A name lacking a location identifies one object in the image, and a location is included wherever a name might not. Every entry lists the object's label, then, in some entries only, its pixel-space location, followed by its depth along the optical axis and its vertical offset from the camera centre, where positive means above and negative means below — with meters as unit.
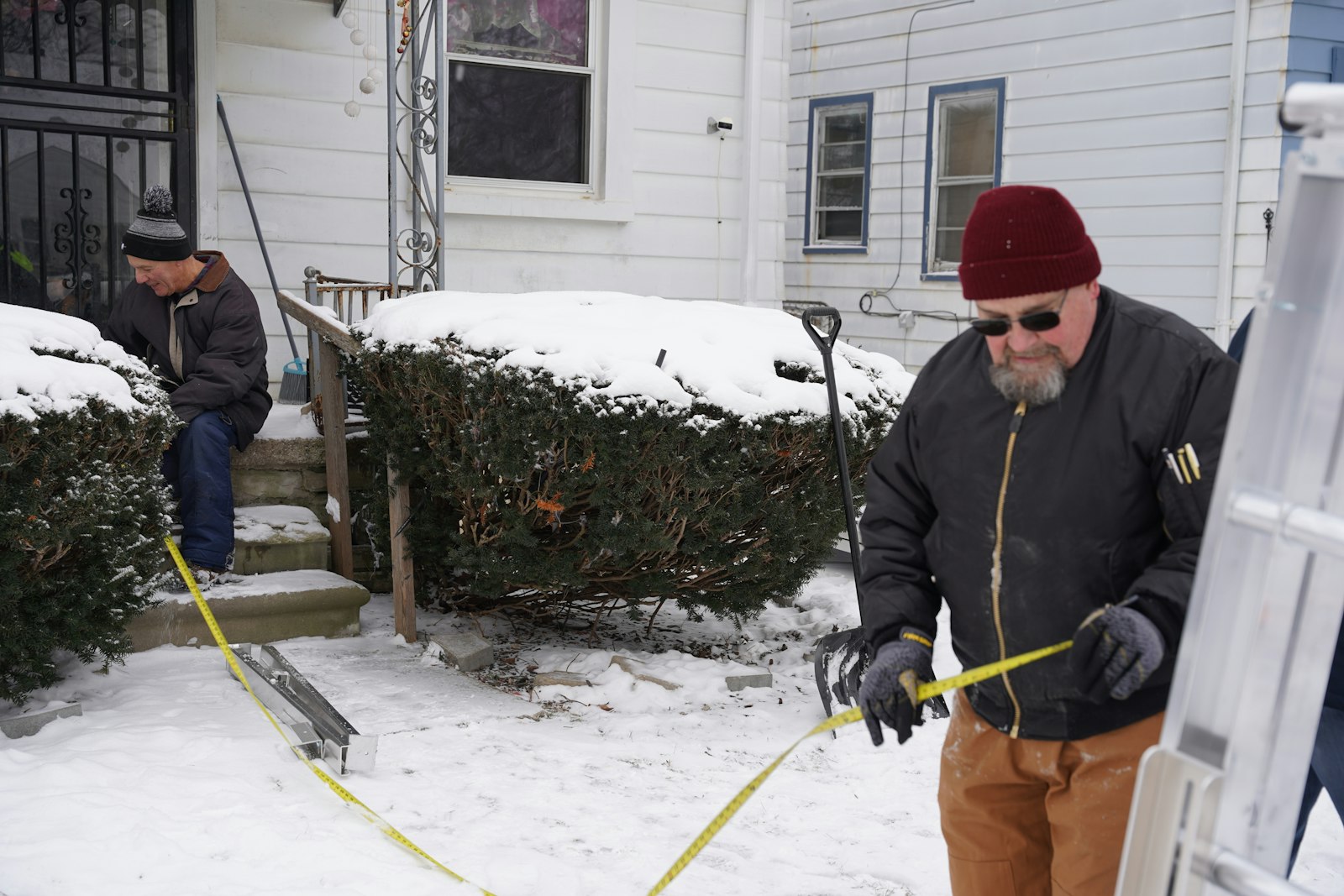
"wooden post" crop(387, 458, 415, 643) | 5.39 -1.26
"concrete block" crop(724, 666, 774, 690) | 5.09 -1.60
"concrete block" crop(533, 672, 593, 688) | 4.99 -1.59
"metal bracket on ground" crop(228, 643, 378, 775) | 4.02 -1.52
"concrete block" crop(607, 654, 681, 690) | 5.01 -1.57
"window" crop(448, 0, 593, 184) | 8.03 +1.25
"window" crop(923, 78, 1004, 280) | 11.59 +1.26
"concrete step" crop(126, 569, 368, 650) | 5.12 -1.44
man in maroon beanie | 2.18 -0.43
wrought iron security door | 6.82 +0.72
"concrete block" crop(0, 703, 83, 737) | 4.15 -1.54
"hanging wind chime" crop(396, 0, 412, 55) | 6.95 +1.39
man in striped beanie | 5.40 -0.38
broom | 7.09 -0.60
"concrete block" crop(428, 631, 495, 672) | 5.17 -1.55
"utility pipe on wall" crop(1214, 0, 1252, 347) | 9.30 +1.01
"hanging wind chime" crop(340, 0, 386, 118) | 7.09 +1.31
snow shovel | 4.78 -1.39
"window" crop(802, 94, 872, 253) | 12.80 +1.21
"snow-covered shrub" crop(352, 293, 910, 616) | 4.57 -0.60
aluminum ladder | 1.33 -0.30
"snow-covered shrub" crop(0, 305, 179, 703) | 4.05 -0.77
